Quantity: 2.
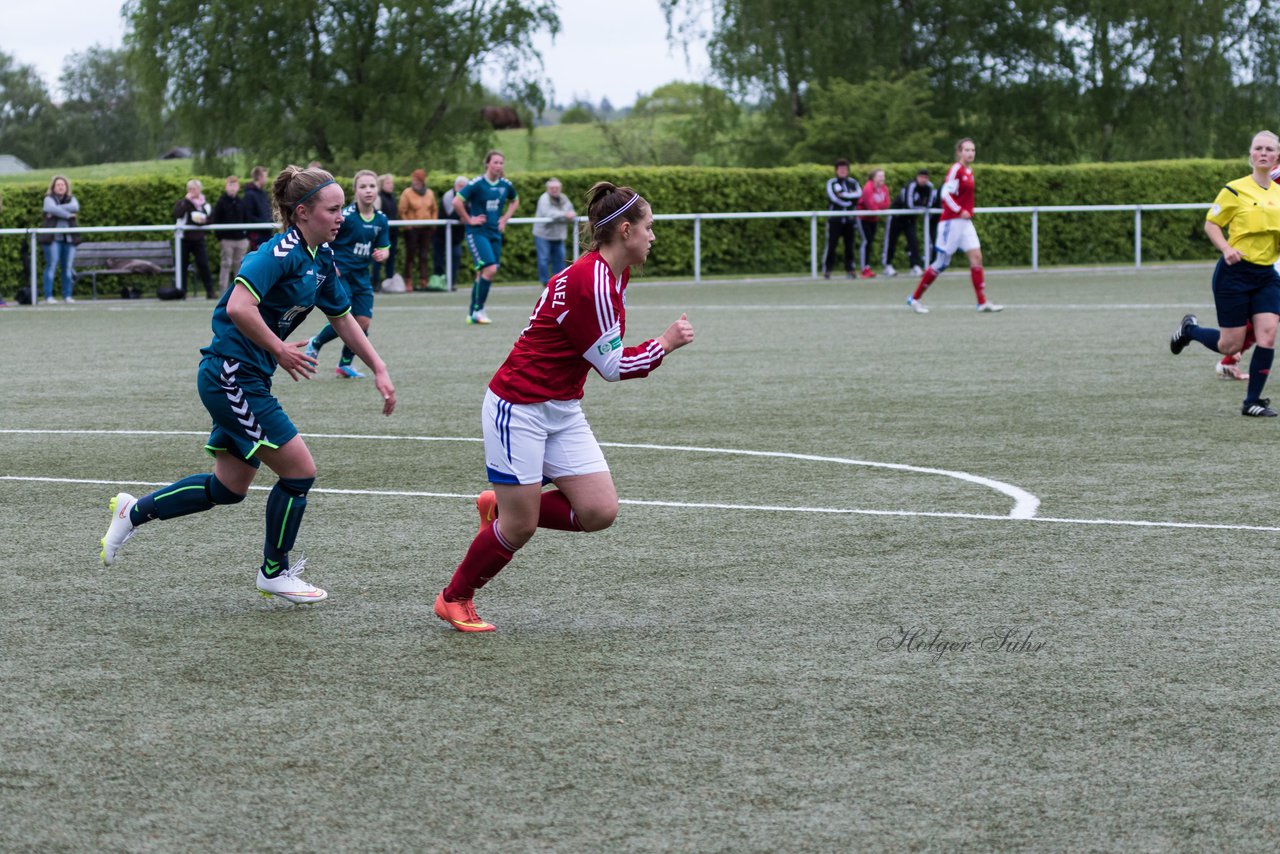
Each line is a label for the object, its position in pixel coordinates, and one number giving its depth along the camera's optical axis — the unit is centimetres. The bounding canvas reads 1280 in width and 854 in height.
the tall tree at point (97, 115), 11450
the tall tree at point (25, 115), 11481
